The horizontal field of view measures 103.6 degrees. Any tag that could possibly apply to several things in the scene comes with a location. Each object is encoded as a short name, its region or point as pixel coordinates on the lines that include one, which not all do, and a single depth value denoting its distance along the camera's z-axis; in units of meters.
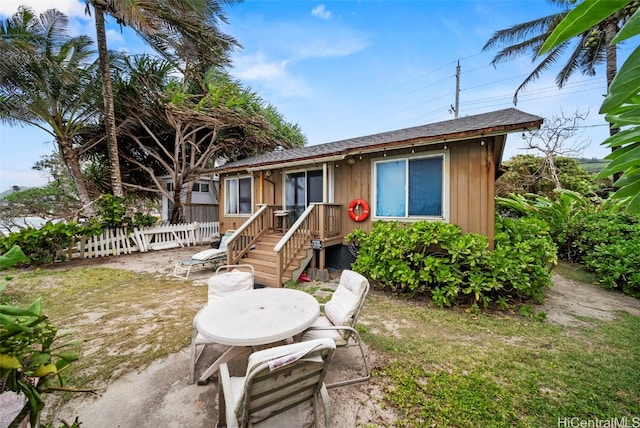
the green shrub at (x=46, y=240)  6.77
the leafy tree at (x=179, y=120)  10.41
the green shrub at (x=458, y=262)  4.41
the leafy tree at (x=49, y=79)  8.34
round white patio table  2.21
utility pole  18.86
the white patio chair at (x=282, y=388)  1.58
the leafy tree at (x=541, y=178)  12.25
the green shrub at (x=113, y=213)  8.61
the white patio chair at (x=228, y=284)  3.46
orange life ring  6.59
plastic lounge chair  6.70
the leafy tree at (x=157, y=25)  8.33
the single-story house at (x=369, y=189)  5.22
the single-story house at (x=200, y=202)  13.36
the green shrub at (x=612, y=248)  5.27
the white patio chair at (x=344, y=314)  2.70
